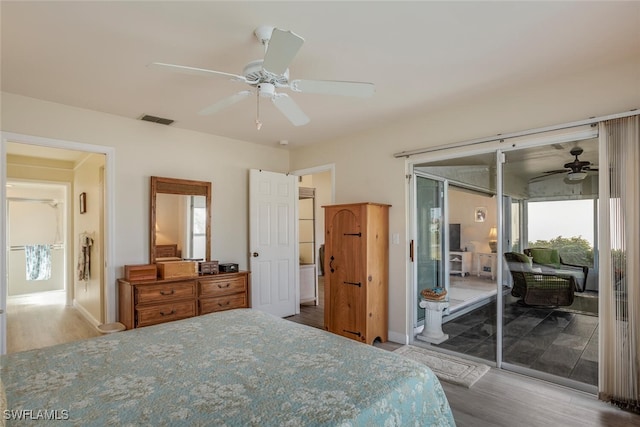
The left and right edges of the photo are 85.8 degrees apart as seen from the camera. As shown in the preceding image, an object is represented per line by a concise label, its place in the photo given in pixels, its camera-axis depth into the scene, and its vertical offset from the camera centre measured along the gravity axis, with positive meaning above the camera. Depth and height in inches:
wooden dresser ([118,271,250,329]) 136.3 -33.7
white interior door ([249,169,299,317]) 186.2 -12.6
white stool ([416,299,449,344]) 150.0 -45.8
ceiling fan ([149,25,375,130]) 65.0 +32.0
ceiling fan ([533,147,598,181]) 109.8 +16.0
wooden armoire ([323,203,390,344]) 146.2 -23.1
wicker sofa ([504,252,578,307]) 117.4 -23.9
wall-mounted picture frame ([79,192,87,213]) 204.8 +10.8
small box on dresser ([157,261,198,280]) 148.8 -22.0
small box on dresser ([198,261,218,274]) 160.6 -22.4
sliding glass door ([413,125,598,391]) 111.6 -13.5
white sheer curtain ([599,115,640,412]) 95.6 -13.1
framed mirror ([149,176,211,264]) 155.6 -0.2
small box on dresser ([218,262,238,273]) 167.3 -23.7
